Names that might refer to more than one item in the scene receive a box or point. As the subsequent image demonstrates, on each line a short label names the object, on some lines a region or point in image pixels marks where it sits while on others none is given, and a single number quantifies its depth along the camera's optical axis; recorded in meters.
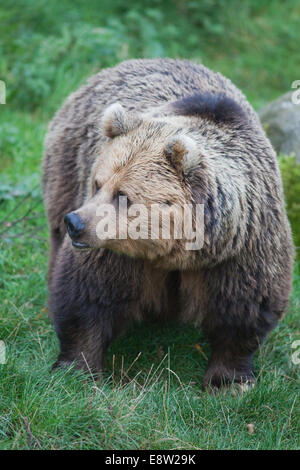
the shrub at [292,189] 14.16
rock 15.53
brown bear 8.74
